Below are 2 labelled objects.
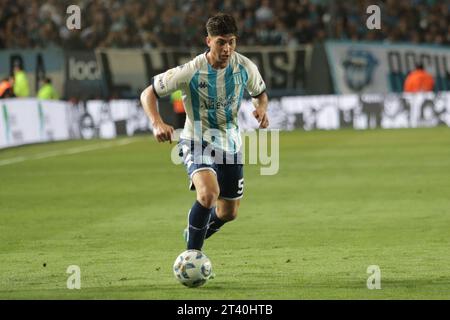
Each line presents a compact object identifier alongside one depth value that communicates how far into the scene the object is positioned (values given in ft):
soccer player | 56.75
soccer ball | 54.19
